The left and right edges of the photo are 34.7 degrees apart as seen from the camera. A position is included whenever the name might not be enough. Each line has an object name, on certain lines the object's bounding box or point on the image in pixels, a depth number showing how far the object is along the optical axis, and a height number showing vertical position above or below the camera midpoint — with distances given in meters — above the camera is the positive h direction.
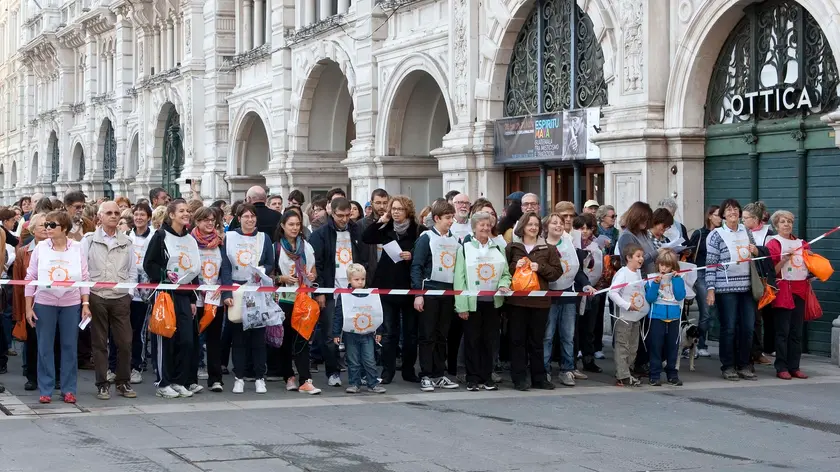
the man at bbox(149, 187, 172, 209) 17.38 +0.55
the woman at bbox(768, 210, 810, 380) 13.04 -0.50
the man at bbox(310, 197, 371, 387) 12.69 -0.19
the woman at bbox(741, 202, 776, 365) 13.01 +0.04
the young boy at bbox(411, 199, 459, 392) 12.40 -0.37
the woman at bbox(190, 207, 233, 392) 11.94 -0.29
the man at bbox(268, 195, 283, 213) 15.97 +0.44
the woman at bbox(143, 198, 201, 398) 11.77 -0.31
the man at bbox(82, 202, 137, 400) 11.59 -0.49
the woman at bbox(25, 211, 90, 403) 11.34 -0.53
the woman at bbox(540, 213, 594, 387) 12.50 -0.58
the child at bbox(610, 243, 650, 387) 12.45 -0.65
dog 13.23 -0.95
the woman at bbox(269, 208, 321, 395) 12.30 -0.29
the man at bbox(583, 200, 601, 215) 15.51 +0.39
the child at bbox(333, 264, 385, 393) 12.08 -0.81
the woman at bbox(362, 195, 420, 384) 12.78 -0.29
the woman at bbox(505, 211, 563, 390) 12.34 -0.73
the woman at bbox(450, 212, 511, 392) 12.20 -0.54
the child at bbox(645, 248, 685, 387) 12.48 -0.64
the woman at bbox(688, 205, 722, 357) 14.39 -0.12
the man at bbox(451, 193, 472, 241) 13.11 +0.22
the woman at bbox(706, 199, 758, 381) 13.02 -0.46
